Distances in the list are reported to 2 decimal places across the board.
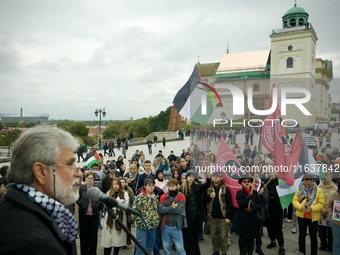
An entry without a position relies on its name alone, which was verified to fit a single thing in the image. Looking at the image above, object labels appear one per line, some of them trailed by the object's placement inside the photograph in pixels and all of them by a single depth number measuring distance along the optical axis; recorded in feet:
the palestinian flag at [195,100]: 27.58
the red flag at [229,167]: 18.87
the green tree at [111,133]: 312.91
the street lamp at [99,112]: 99.98
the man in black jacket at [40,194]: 3.47
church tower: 167.84
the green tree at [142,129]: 290.99
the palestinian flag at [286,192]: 19.11
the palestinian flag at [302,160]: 19.83
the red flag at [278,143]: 19.31
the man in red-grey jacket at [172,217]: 16.71
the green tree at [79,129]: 227.81
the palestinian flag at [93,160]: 30.73
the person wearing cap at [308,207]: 17.72
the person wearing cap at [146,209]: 16.47
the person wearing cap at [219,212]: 18.17
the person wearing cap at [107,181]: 22.84
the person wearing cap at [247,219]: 17.06
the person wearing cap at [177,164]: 32.95
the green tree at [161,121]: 269.11
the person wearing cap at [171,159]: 47.50
